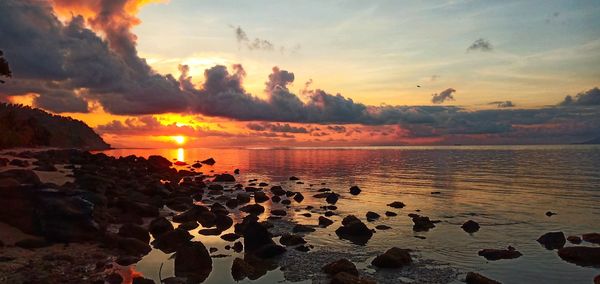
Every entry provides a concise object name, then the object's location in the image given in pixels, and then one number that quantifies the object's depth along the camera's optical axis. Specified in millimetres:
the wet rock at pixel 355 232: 22786
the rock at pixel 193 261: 16216
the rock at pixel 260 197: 37216
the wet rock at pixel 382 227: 25328
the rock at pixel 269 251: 18781
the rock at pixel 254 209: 31161
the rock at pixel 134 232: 20280
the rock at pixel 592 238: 22359
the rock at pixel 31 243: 16797
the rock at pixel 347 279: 14328
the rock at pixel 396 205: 34031
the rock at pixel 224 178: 57812
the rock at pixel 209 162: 105456
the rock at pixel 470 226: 25019
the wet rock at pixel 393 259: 17406
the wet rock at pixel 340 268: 16031
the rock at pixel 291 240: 21062
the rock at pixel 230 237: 21641
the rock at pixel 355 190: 43188
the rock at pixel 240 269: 15949
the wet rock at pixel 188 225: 23886
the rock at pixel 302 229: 24370
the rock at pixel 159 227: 22234
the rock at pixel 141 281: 14124
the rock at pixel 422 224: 25297
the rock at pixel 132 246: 18391
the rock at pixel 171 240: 19672
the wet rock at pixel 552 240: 21319
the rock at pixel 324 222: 26283
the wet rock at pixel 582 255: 18281
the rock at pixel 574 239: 22203
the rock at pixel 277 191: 41212
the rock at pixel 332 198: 36781
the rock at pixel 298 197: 37738
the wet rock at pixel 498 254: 19266
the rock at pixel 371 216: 28773
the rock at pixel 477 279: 15397
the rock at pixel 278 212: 30094
